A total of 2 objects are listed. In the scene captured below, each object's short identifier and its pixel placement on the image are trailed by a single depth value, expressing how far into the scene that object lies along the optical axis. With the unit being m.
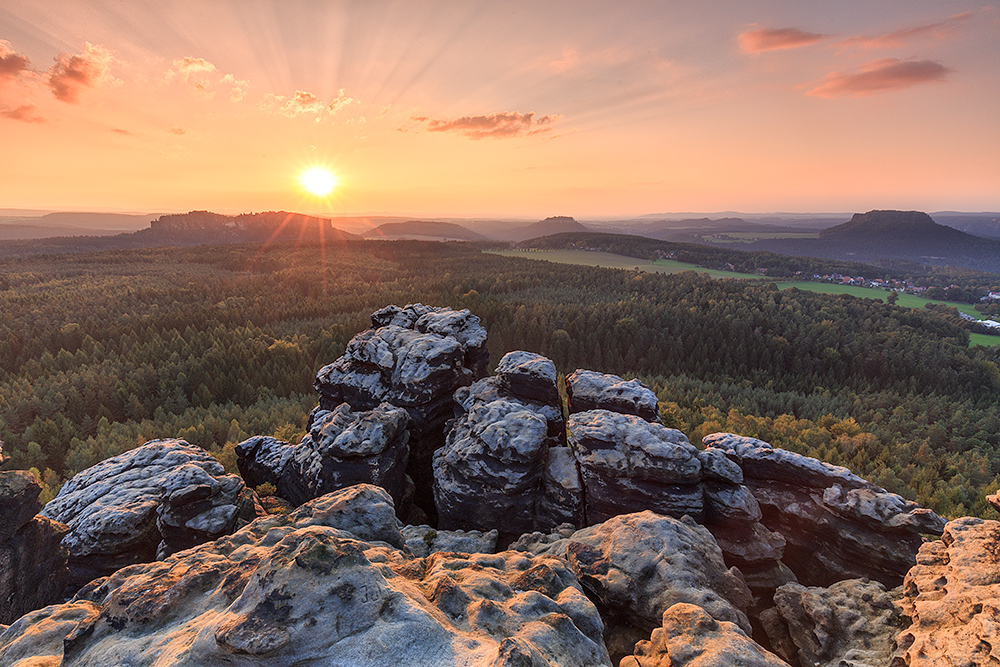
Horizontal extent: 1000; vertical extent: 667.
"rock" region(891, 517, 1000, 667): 6.35
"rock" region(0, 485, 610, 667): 5.60
